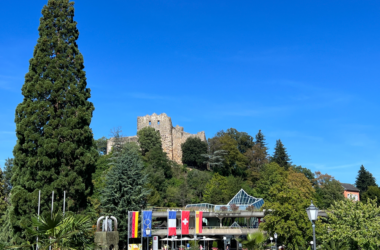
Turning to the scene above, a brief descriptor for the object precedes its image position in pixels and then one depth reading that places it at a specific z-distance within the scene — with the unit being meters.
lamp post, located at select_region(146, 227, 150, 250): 29.77
